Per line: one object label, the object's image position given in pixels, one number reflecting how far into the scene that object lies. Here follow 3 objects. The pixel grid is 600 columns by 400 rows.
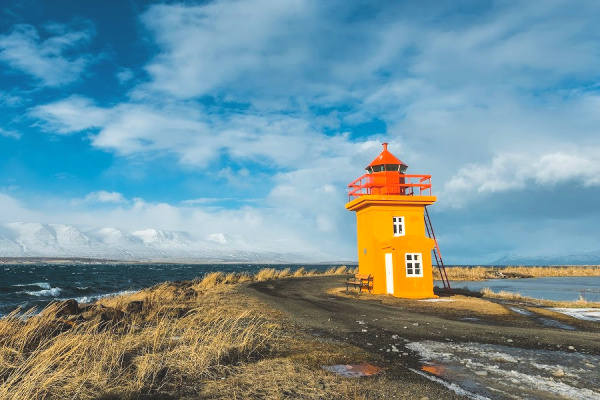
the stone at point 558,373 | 6.69
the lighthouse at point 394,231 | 20.38
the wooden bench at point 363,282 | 21.62
